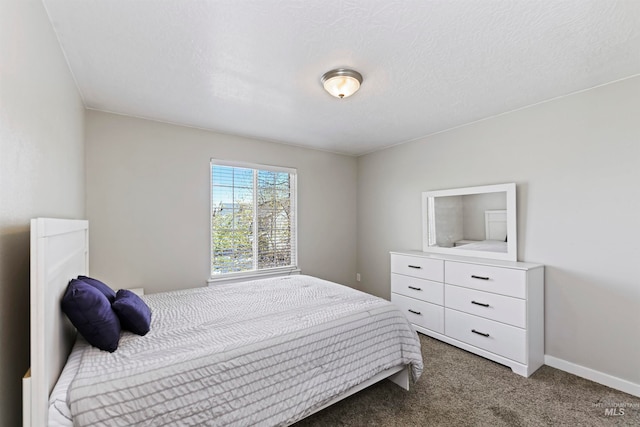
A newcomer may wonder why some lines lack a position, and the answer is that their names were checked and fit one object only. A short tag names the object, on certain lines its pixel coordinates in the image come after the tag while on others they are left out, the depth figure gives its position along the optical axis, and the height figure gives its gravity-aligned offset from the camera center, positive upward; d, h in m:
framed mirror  2.86 -0.07
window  3.52 -0.04
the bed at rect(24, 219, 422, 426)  1.12 -0.73
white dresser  2.44 -0.88
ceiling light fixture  2.04 +1.01
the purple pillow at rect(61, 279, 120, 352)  1.35 -0.50
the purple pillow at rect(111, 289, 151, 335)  1.62 -0.59
